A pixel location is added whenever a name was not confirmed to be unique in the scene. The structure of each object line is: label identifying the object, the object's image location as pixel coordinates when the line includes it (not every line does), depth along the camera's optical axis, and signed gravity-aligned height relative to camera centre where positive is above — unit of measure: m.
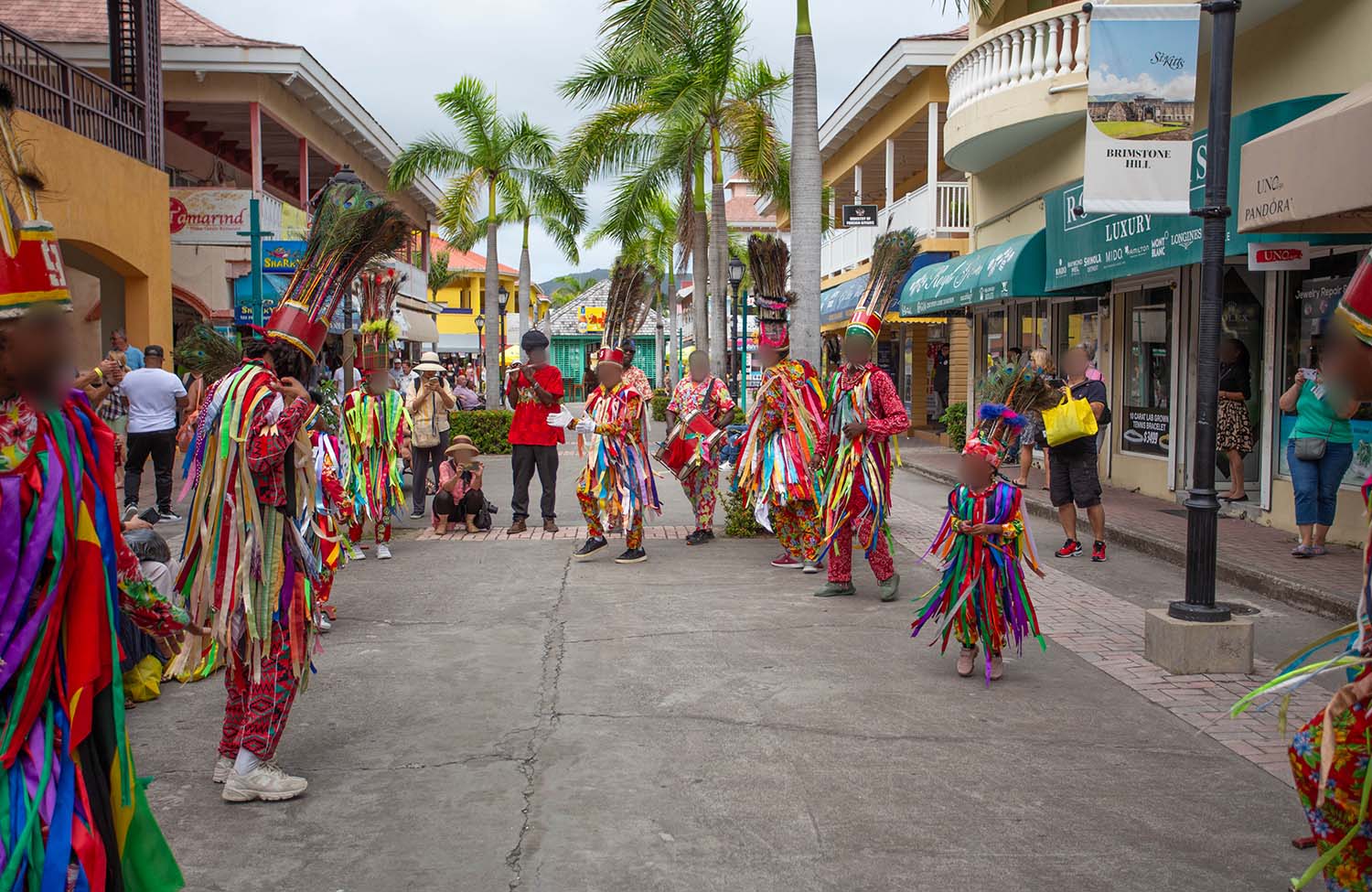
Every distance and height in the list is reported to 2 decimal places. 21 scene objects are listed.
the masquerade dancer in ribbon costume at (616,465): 9.65 -0.71
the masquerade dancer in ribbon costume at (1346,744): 2.68 -0.84
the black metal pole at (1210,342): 6.23 +0.21
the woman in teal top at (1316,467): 8.91 -0.66
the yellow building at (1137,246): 10.34 +1.46
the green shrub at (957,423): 21.34 -0.79
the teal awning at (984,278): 15.63 +1.51
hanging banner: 7.17 +1.73
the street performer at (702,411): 10.62 -0.28
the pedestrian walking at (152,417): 12.52 -0.43
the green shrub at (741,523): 11.34 -1.39
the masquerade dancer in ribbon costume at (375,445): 9.70 -0.56
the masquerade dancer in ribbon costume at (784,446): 8.89 -0.52
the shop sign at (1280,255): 9.97 +1.08
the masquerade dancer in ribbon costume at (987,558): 5.98 -0.91
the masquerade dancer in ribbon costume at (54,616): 2.71 -0.58
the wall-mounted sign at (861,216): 22.44 +3.15
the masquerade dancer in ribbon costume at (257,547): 4.33 -0.64
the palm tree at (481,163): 26.31 +4.97
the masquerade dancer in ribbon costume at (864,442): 7.76 -0.42
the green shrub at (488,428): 21.98 -0.93
